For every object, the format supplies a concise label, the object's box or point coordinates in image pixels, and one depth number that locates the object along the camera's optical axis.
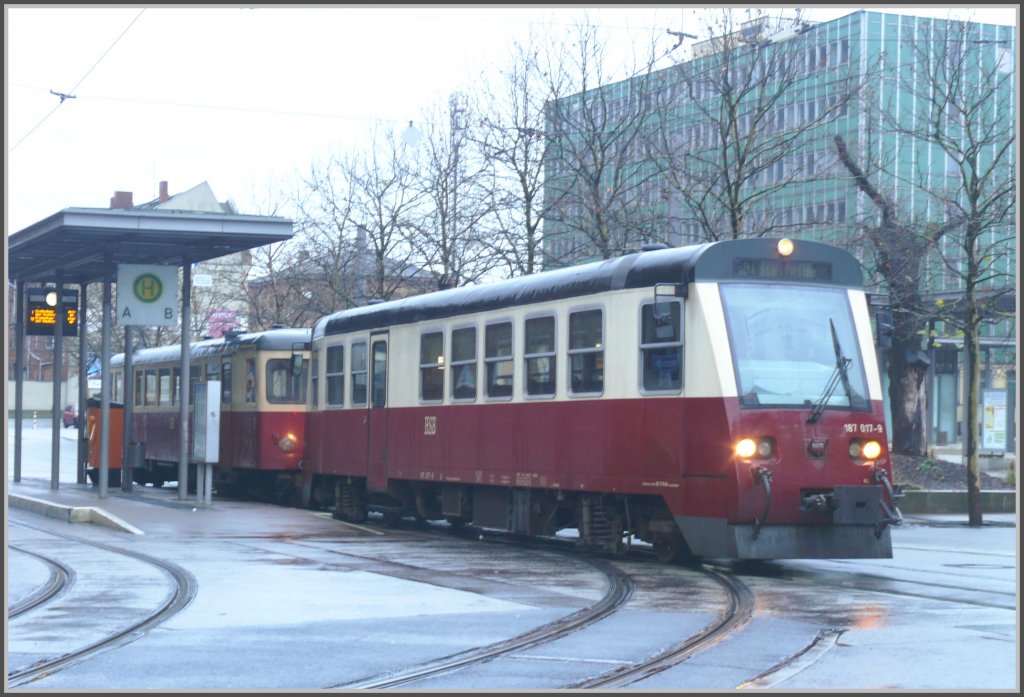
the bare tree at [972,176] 24.53
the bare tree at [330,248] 42.31
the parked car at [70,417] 83.80
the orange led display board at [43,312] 28.41
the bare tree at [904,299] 27.08
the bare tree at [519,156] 32.03
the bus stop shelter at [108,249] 23.31
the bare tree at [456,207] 33.97
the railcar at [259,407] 28.67
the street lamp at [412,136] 39.97
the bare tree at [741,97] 26.89
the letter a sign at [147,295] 25.78
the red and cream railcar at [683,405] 14.69
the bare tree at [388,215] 39.16
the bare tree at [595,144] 29.78
